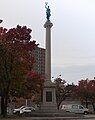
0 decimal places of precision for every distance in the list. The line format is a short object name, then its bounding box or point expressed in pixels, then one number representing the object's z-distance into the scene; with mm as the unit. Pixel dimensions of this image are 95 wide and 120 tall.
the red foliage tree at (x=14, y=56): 15615
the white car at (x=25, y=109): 22321
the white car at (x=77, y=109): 23563
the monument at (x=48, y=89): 19025
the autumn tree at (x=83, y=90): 30010
